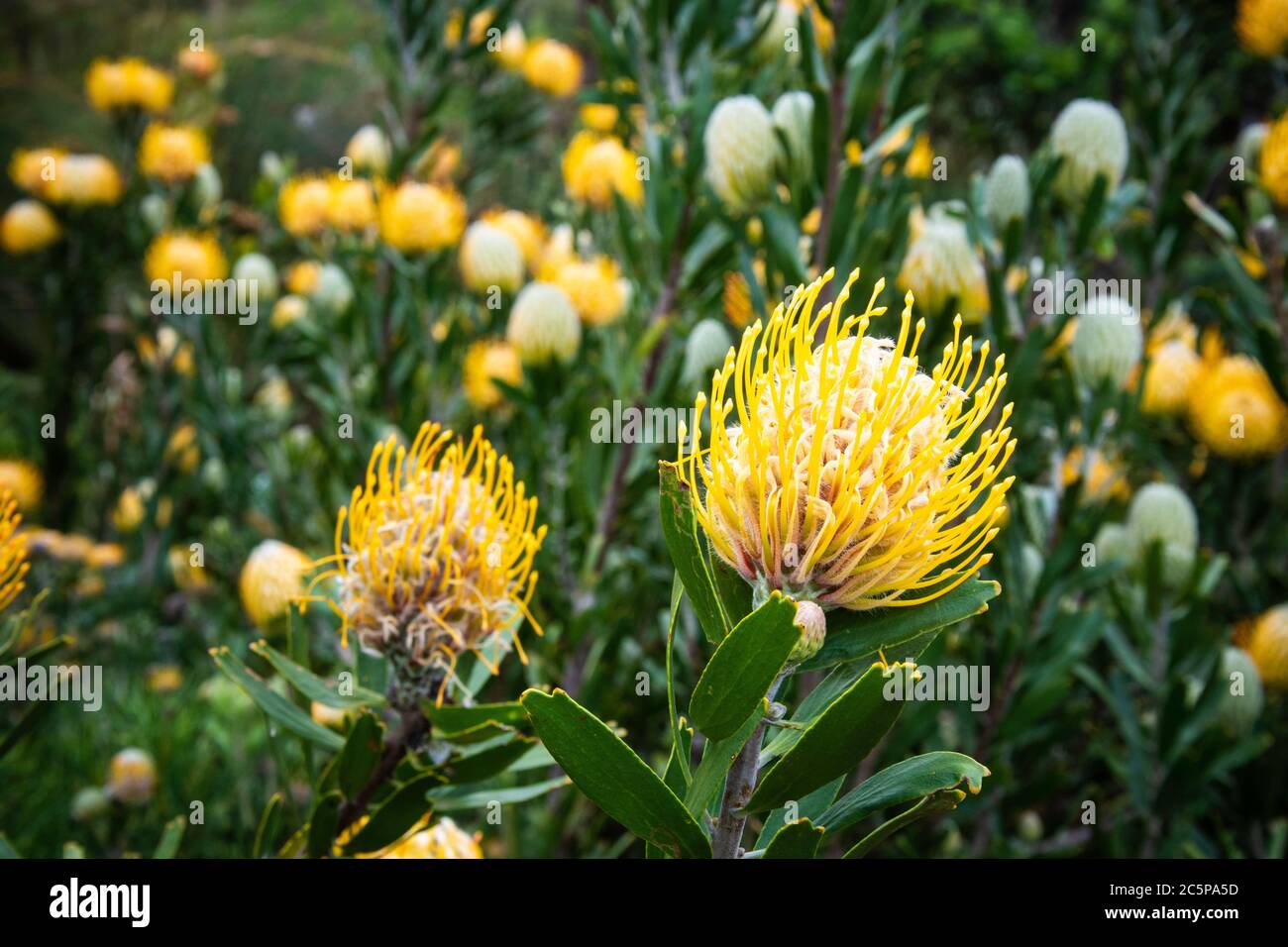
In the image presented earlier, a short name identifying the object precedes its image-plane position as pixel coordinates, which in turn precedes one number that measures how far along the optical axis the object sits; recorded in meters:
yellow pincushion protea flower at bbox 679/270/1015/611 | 0.56
